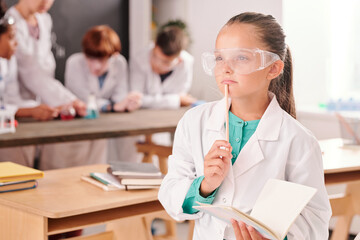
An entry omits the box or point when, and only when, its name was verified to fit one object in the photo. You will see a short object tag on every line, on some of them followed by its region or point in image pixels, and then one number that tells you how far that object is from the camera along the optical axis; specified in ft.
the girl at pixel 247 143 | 4.12
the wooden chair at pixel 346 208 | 8.80
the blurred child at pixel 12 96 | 11.55
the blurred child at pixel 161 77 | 14.87
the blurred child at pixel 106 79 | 14.48
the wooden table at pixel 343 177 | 7.40
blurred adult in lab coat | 13.46
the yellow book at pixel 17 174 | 6.51
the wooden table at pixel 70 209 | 5.86
